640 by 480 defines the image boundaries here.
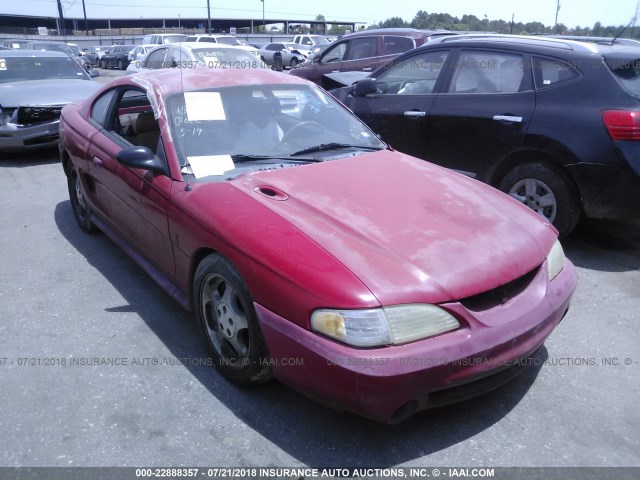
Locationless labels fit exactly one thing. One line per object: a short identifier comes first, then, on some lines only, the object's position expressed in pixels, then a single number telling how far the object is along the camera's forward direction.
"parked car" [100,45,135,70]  32.88
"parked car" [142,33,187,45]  23.03
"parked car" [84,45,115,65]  35.94
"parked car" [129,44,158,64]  22.46
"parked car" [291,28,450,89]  11.14
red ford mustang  2.23
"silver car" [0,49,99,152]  7.67
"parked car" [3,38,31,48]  20.03
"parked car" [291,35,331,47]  34.81
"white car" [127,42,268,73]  11.65
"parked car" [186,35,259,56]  22.88
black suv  4.28
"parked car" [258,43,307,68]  27.70
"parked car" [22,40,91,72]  17.79
